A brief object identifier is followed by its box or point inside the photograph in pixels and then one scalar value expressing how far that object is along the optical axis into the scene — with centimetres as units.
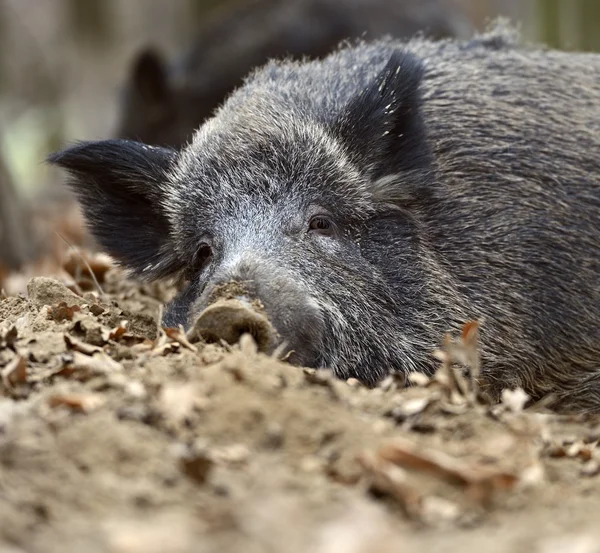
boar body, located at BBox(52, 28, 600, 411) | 1006
